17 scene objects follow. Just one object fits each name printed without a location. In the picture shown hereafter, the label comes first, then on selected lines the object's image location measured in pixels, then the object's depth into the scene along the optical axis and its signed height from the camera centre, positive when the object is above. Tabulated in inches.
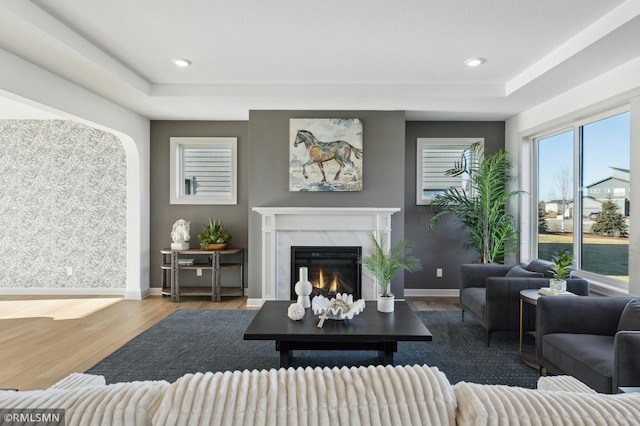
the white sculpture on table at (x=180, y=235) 193.0 -12.7
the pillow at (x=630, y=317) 86.0 -25.7
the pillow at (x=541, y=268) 134.9 -21.2
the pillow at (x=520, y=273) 135.0 -23.4
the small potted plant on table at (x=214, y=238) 193.5 -14.4
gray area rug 105.6 -47.9
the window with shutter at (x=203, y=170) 205.0 +24.4
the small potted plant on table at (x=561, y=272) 111.9 -18.9
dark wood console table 189.9 -30.2
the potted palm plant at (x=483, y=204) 177.5 +5.0
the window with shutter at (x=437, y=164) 200.4 +28.2
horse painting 177.9 +31.2
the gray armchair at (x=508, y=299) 122.2 -30.4
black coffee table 92.7 -31.9
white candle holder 112.5 -24.8
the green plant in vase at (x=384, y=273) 112.7 -19.9
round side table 109.8 -29.2
